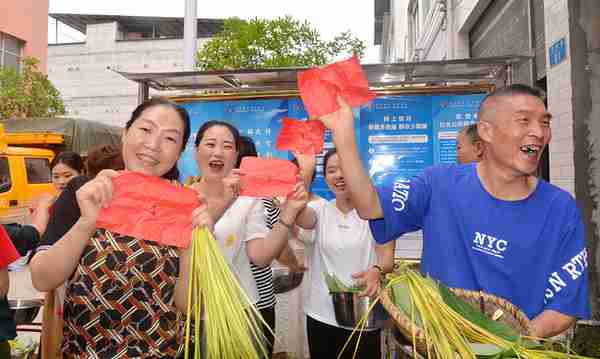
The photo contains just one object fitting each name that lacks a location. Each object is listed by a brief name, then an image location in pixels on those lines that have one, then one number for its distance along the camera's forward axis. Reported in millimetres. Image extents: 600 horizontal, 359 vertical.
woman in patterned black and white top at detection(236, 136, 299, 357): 2475
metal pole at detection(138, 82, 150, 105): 4129
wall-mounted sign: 3904
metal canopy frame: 3828
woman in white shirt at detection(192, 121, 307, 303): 2201
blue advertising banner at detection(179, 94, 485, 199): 4078
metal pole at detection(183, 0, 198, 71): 6450
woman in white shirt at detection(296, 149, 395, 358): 2453
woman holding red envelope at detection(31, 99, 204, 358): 1412
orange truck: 8531
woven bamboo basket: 1176
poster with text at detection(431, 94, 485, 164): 4043
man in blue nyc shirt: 1480
